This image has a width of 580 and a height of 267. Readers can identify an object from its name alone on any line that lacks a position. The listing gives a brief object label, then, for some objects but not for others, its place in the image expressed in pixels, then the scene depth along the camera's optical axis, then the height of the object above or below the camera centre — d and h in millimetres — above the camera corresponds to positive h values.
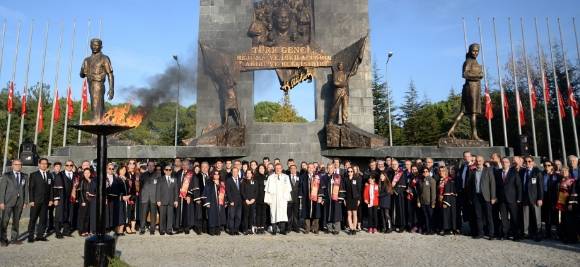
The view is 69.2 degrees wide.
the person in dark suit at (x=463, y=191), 10281 -483
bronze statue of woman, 14078 +2903
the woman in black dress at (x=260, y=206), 10656 -802
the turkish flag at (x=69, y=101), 20453 +3755
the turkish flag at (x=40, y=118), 20753 +3001
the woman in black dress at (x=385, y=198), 10688 -645
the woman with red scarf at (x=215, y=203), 10352 -687
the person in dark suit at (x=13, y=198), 8797 -410
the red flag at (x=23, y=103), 20102 +3566
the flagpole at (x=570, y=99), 19641 +3280
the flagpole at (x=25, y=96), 20108 +3937
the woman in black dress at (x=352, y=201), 10477 -693
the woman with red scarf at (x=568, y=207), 8984 -803
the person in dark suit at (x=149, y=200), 10461 -587
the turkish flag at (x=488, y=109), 20391 +2994
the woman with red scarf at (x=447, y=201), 10148 -709
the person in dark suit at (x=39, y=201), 9297 -510
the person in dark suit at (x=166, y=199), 10430 -567
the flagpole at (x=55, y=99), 20288 +3828
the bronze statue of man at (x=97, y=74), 13617 +3352
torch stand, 6035 -561
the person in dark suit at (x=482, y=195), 9711 -554
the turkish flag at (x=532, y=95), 20522 +3672
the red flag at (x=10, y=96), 19875 +3894
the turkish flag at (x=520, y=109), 20528 +3046
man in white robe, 10445 -543
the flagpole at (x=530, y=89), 20456 +3945
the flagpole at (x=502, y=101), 20534 +3418
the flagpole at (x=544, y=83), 20530 +4223
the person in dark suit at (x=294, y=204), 10843 -772
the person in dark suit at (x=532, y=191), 9445 -469
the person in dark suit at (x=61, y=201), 9875 -562
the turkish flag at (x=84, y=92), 19867 +4058
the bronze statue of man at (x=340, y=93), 15508 +2936
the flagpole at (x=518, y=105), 20438 +3194
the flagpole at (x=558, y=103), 20336 +3243
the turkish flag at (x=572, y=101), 19641 +3186
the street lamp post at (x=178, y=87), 22912 +4779
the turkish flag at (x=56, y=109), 20433 +3404
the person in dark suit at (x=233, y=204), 10438 -737
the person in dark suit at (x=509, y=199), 9547 -650
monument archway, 16312 +3775
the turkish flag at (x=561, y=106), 20641 +3107
